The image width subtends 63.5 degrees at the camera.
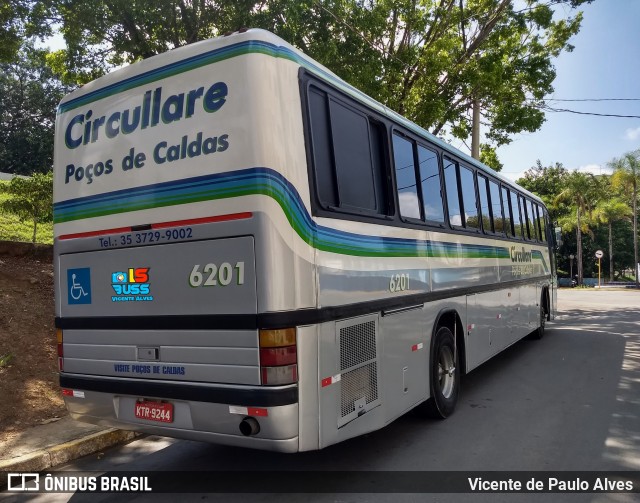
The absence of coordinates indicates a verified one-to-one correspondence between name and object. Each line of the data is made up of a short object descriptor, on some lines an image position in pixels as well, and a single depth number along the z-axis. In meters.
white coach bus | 3.46
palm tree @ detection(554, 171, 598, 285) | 47.38
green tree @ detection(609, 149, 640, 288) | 39.72
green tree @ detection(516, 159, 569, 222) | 55.07
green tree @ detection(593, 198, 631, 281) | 45.62
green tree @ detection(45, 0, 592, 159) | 10.66
